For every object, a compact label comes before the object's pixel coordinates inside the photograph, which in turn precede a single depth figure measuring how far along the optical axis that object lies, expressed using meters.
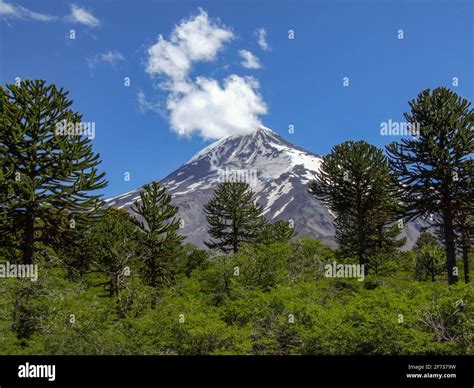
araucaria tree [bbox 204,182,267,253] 31.52
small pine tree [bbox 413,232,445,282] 32.34
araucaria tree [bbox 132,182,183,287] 24.02
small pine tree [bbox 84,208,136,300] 20.17
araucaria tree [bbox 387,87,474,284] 19.17
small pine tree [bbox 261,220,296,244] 32.22
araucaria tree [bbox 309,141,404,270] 24.50
